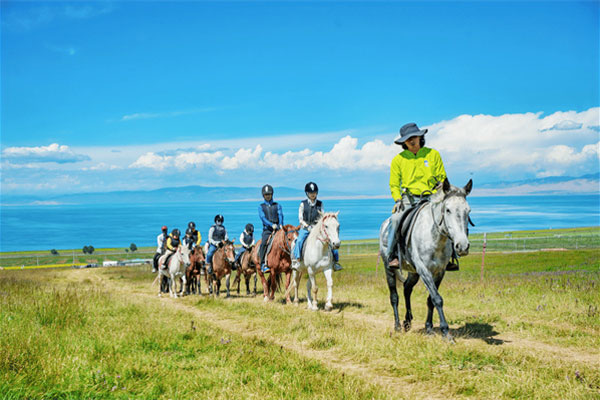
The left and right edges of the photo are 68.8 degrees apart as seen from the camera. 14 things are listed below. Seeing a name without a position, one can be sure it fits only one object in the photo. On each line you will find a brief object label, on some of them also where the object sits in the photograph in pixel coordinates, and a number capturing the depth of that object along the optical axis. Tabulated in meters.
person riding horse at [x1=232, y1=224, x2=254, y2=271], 17.95
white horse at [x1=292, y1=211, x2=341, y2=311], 12.16
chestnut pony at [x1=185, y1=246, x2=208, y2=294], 19.20
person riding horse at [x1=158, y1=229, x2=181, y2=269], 19.75
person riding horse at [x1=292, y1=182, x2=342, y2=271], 13.26
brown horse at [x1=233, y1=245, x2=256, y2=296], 17.49
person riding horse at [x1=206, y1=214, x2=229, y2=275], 18.58
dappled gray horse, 7.05
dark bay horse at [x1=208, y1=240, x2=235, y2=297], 18.02
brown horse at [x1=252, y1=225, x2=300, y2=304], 14.41
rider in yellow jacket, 8.50
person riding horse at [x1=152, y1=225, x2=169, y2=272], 20.34
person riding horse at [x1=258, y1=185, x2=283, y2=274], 14.98
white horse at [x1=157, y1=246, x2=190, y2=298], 18.89
